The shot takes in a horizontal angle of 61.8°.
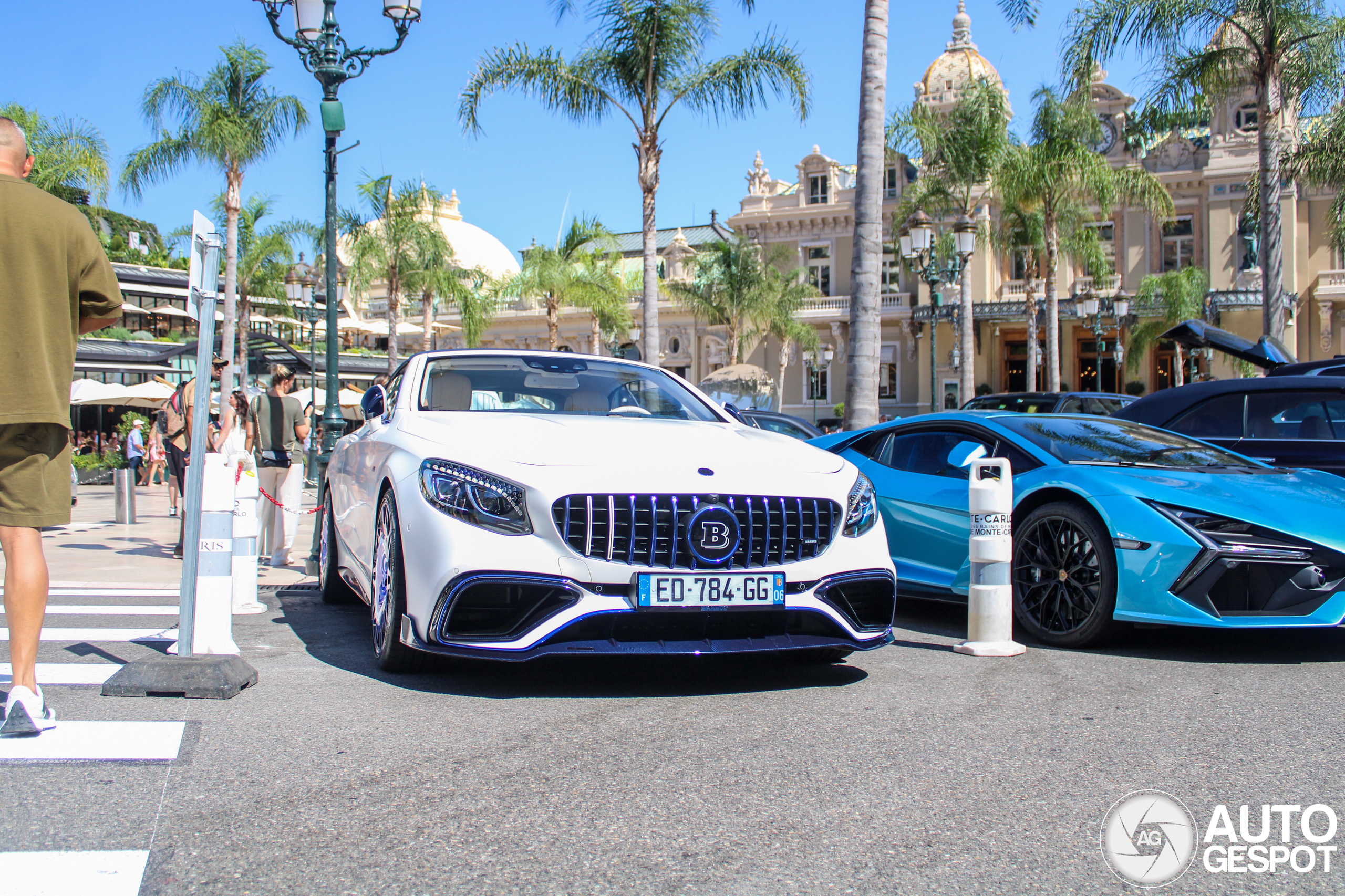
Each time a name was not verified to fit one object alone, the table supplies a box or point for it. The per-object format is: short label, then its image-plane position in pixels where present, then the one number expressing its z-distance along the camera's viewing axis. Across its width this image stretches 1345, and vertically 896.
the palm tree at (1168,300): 36.31
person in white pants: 9.28
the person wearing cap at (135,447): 23.92
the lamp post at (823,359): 45.19
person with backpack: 10.36
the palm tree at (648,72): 19.09
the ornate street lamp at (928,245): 20.83
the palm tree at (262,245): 40.47
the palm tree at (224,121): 29.38
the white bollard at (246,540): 6.50
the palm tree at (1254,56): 16.50
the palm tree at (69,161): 26.81
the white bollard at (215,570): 5.01
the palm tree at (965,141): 26.22
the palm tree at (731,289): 40.66
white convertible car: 4.02
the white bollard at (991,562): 5.35
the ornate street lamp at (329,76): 10.73
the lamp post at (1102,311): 30.61
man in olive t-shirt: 3.48
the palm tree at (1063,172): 26.80
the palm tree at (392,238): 33.88
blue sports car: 4.95
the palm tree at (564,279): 35.88
